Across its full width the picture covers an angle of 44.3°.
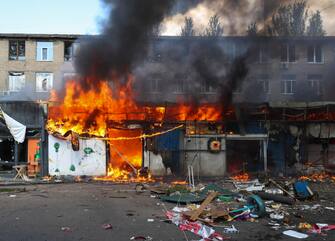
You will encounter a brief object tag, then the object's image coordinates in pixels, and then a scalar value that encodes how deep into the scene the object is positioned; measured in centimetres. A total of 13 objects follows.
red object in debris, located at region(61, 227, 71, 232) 873
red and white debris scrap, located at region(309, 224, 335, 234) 879
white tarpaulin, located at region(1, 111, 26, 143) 2072
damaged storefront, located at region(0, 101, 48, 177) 2073
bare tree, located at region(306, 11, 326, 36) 2275
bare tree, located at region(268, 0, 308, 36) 1834
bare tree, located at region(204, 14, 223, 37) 1971
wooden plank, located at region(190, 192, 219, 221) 952
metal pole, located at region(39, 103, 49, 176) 2058
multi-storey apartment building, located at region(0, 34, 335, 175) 2230
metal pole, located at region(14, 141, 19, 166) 2134
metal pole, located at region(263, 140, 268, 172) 2186
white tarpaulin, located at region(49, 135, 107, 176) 2058
